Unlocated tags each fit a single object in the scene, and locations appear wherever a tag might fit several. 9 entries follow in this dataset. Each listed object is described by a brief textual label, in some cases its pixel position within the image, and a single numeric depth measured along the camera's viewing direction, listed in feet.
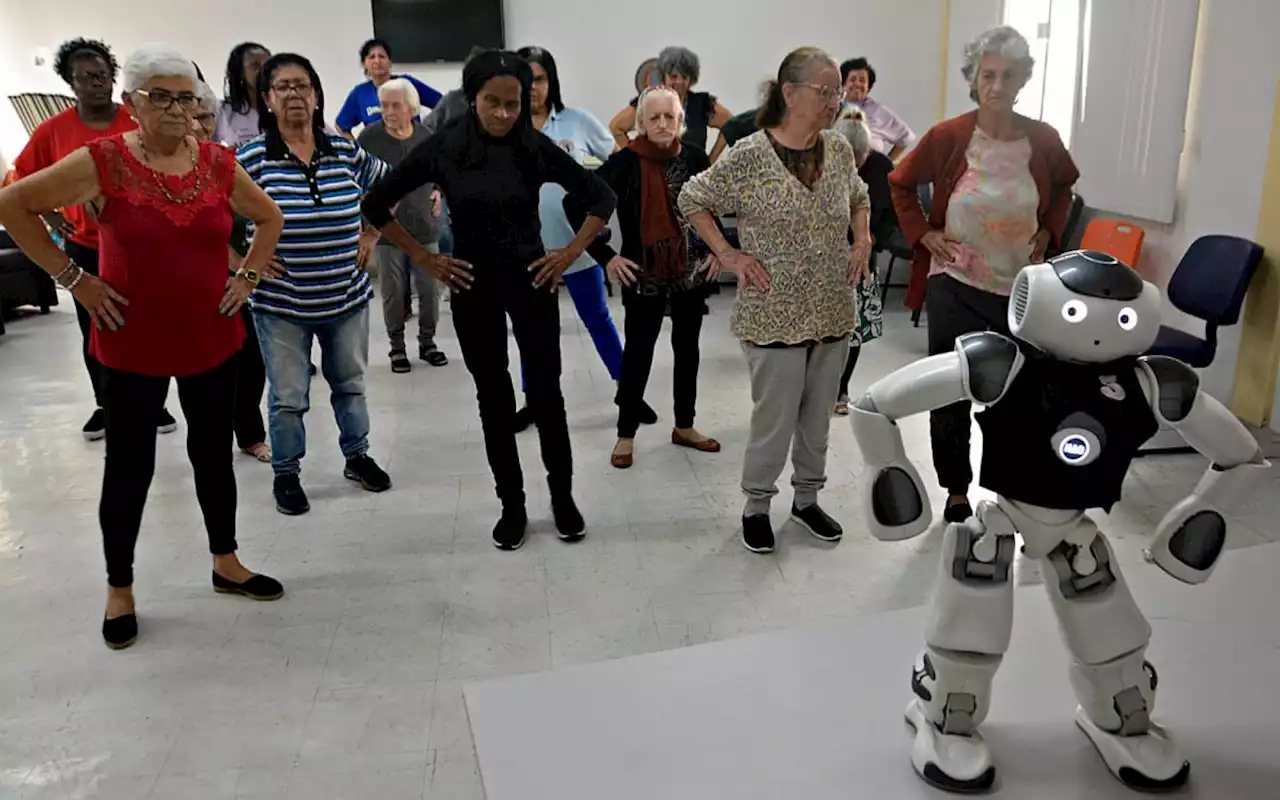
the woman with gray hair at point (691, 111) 14.33
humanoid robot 5.20
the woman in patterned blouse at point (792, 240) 8.17
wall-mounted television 22.52
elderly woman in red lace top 6.96
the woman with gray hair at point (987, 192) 8.41
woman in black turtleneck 8.40
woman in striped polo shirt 9.30
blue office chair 11.35
